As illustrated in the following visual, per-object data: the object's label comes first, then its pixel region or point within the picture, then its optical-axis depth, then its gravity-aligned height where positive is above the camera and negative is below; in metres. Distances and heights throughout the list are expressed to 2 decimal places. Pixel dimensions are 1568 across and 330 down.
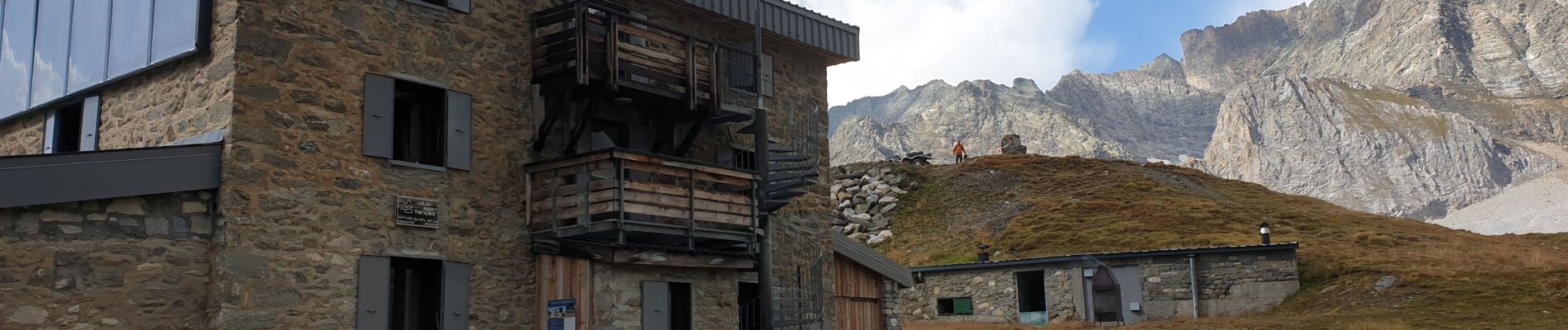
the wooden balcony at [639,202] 18.41 +1.77
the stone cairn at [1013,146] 76.53 +9.99
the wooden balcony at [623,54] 18.75 +4.12
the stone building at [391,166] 15.09 +2.21
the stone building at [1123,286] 37.91 +0.66
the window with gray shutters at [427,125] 18.03 +2.89
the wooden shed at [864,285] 26.33 +0.61
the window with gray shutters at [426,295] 17.61 +0.42
